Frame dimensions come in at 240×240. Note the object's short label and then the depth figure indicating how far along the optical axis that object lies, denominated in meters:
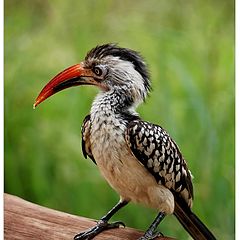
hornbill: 6.32
